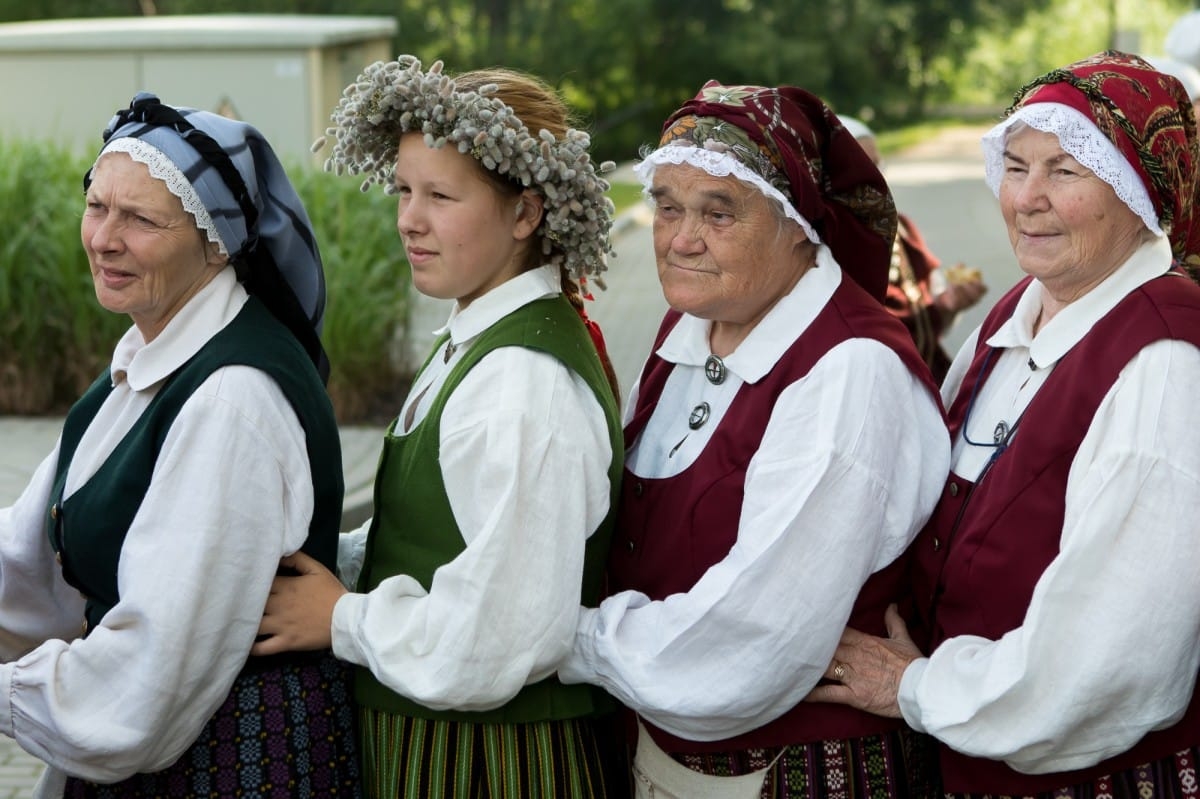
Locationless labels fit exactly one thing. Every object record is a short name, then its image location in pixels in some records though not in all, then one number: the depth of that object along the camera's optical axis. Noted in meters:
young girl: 2.49
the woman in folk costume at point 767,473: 2.49
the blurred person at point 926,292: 5.30
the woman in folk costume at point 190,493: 2.52
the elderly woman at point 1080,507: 2.32
